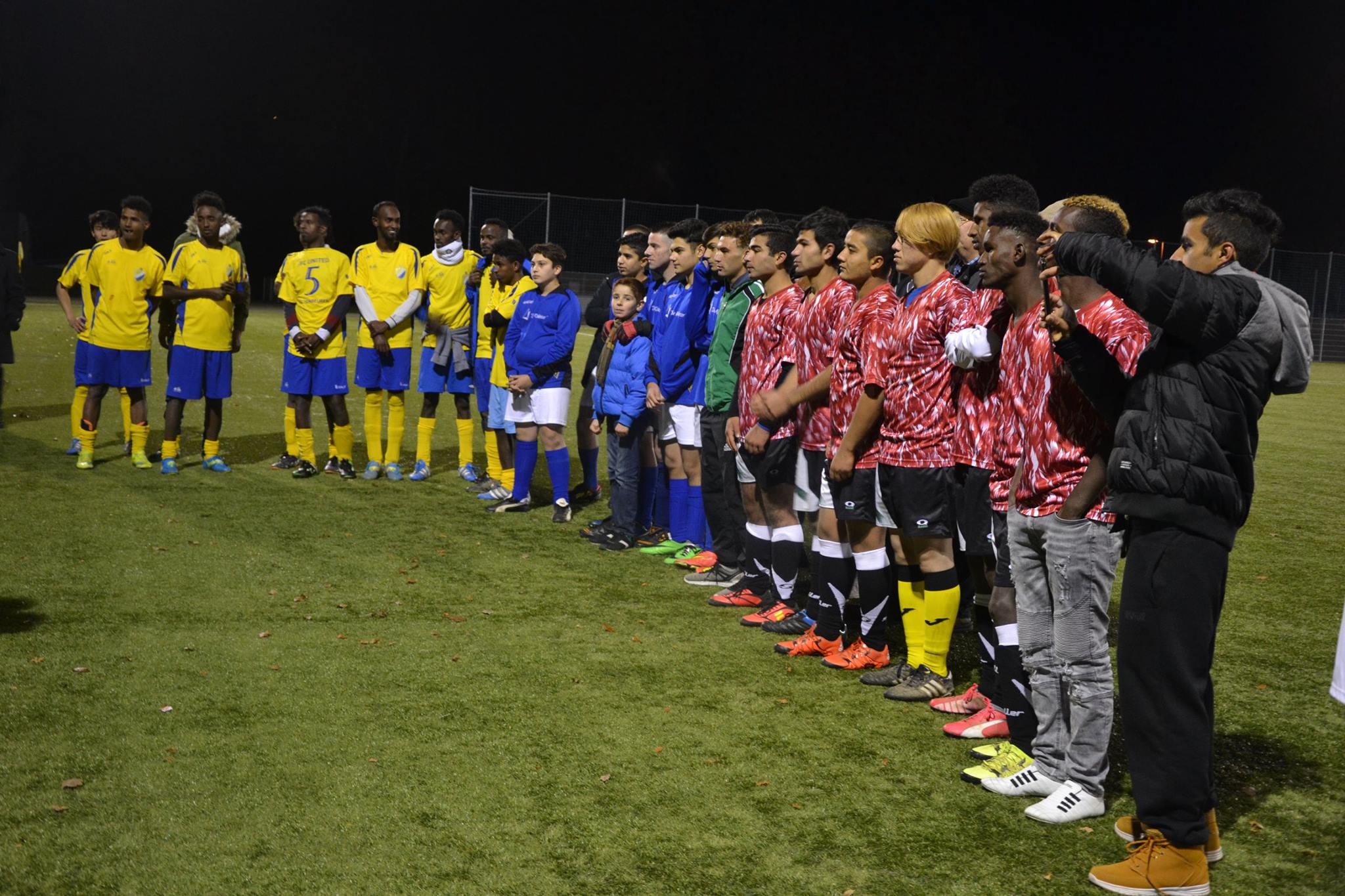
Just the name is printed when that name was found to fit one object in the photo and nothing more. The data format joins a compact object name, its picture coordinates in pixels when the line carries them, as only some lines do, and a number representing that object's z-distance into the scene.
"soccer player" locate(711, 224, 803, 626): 5.48
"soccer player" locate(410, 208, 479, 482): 9.23
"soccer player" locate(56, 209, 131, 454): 8.96
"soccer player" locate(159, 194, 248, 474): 9.01
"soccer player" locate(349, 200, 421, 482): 9.12
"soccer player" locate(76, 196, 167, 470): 8.91
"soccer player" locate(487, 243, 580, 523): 7.88
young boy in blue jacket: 7.23
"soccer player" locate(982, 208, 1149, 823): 3.41
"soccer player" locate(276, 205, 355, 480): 9.06
